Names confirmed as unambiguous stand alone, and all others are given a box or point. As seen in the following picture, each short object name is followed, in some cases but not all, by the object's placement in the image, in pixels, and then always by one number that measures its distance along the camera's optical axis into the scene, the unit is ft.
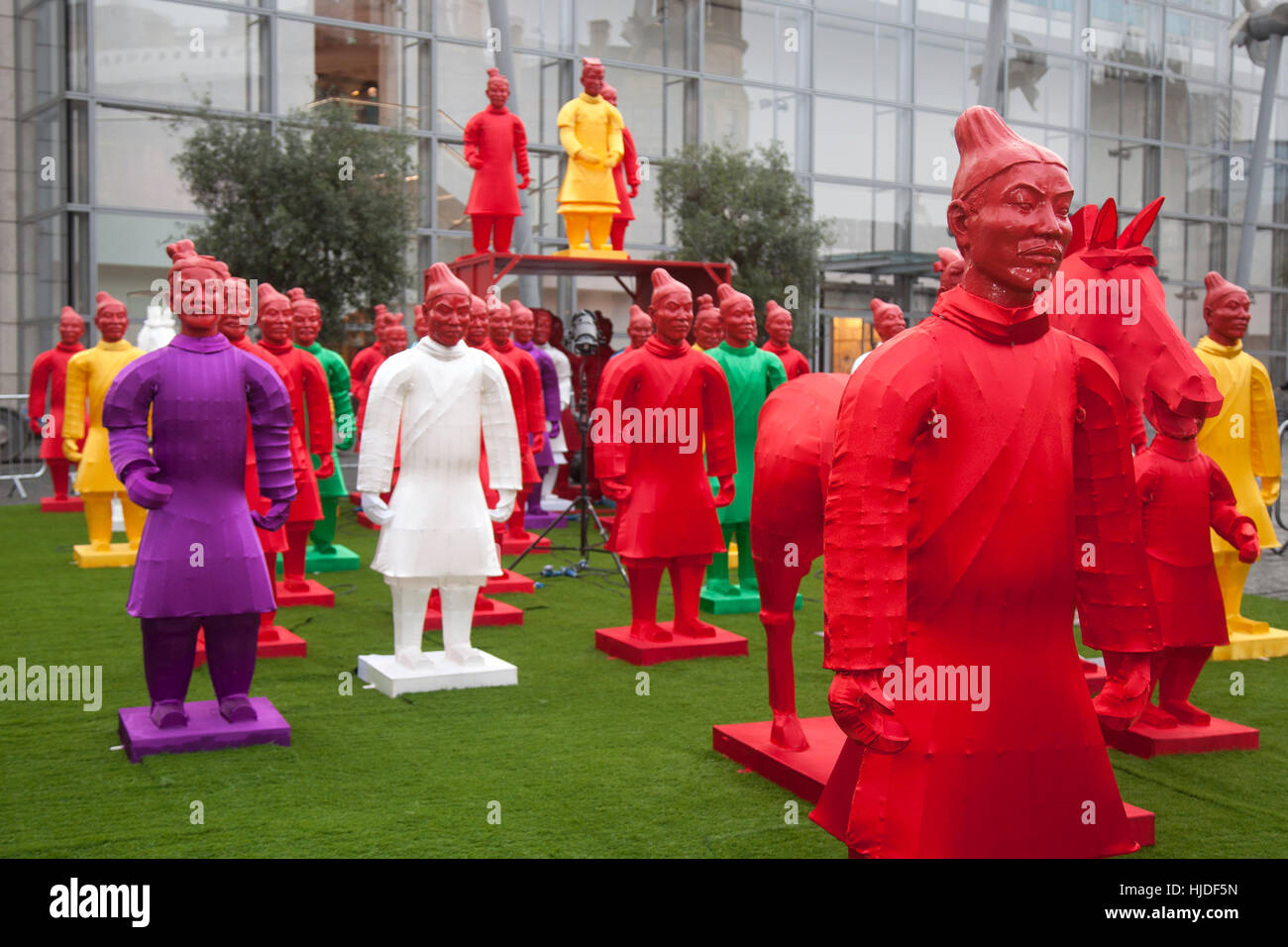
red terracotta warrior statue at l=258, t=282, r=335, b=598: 24.67
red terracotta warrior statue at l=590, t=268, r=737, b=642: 22.00
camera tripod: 32.40
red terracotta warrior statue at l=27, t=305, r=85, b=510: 36.55
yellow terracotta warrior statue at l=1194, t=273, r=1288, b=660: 20.66
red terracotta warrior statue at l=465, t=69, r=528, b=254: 34.83
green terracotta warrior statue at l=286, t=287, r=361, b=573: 27.78
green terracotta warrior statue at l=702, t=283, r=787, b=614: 25.27
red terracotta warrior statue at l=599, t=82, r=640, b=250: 37.40
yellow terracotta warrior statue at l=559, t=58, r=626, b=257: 35.42
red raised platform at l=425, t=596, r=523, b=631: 25.26
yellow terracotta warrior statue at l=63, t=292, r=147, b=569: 30.99
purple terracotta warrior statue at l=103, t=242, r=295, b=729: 16.05
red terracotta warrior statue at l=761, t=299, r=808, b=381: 29.04
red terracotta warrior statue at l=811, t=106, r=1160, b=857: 8.91
